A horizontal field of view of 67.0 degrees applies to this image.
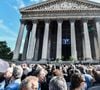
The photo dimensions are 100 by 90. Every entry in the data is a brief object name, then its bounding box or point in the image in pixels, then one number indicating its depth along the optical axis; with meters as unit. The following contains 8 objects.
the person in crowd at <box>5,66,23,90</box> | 1.89
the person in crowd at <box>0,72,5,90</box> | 2.13
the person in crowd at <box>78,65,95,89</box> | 2.40
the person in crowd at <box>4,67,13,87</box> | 2.15
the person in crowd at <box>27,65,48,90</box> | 2.17
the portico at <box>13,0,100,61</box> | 16.57
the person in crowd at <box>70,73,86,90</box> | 1.67
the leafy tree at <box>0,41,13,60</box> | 27.26
